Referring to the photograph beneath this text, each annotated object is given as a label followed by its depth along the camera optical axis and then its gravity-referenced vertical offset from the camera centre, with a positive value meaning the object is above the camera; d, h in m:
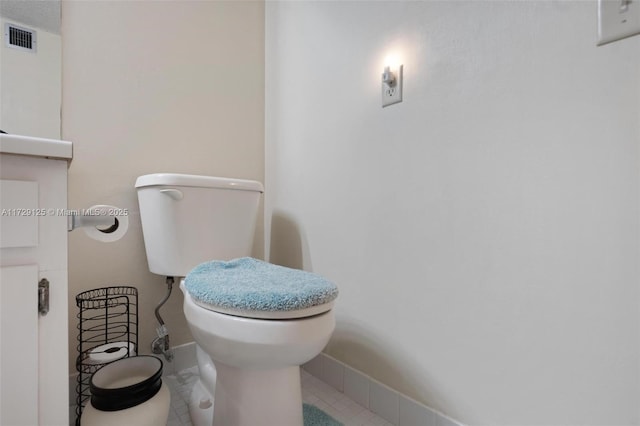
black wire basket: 0.95 -0.42
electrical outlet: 0.95 +0.37
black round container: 0.76 -0.46
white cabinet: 0.45 -0.11
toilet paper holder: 0.54 -0.02
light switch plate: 0.56 +0.35
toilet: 0.67 -0.21
